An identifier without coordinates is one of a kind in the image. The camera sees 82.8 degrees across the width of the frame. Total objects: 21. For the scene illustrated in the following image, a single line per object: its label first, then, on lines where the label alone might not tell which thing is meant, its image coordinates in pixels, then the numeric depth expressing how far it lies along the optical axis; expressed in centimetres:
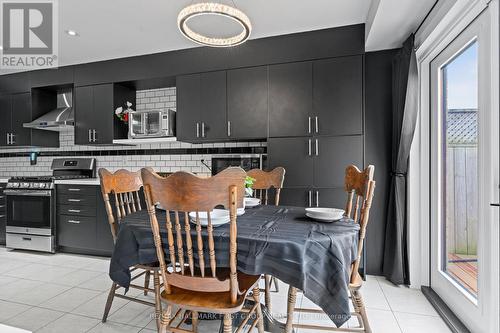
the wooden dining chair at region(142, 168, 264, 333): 122
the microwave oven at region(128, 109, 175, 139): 350
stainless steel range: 363
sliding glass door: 167
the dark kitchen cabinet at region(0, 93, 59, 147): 421
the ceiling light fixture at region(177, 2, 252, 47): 172
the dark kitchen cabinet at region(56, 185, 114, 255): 349
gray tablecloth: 127
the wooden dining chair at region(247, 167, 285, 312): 249
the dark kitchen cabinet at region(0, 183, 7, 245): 396
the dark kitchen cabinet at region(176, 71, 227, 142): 332
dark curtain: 252
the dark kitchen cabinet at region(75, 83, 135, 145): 381
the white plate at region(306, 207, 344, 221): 160
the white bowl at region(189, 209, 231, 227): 149
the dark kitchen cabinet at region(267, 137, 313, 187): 298
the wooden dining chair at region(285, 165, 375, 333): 158
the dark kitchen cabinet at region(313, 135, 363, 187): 287
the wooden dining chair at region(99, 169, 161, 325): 172
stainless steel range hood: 401
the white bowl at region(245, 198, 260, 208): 209
